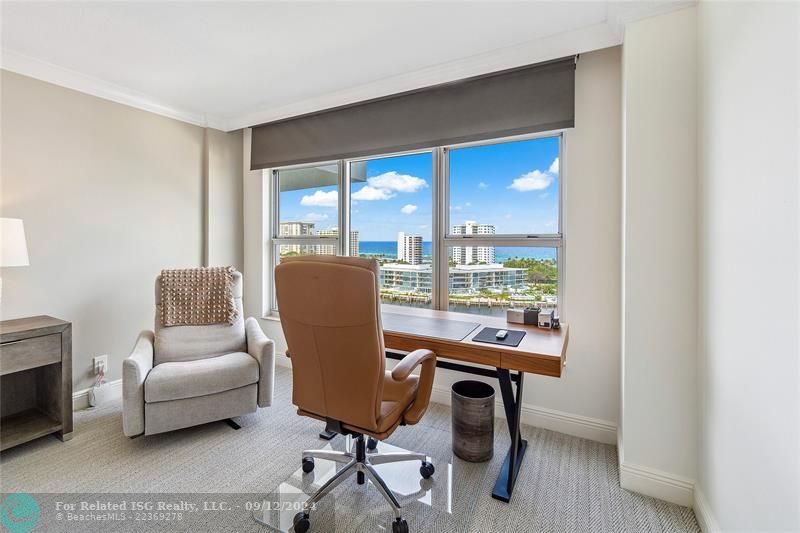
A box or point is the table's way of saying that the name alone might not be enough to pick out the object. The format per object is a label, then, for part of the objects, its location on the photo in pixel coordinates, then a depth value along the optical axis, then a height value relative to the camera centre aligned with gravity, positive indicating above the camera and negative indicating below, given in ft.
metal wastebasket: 6.49 -3.10
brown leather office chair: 4.45 -1.25
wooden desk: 5.39 -1.51
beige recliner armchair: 6.76 -2.36
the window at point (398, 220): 9.52 +1.27
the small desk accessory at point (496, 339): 5.98 -1.31
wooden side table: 6.55 -2.54
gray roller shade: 7.15 +3.59
